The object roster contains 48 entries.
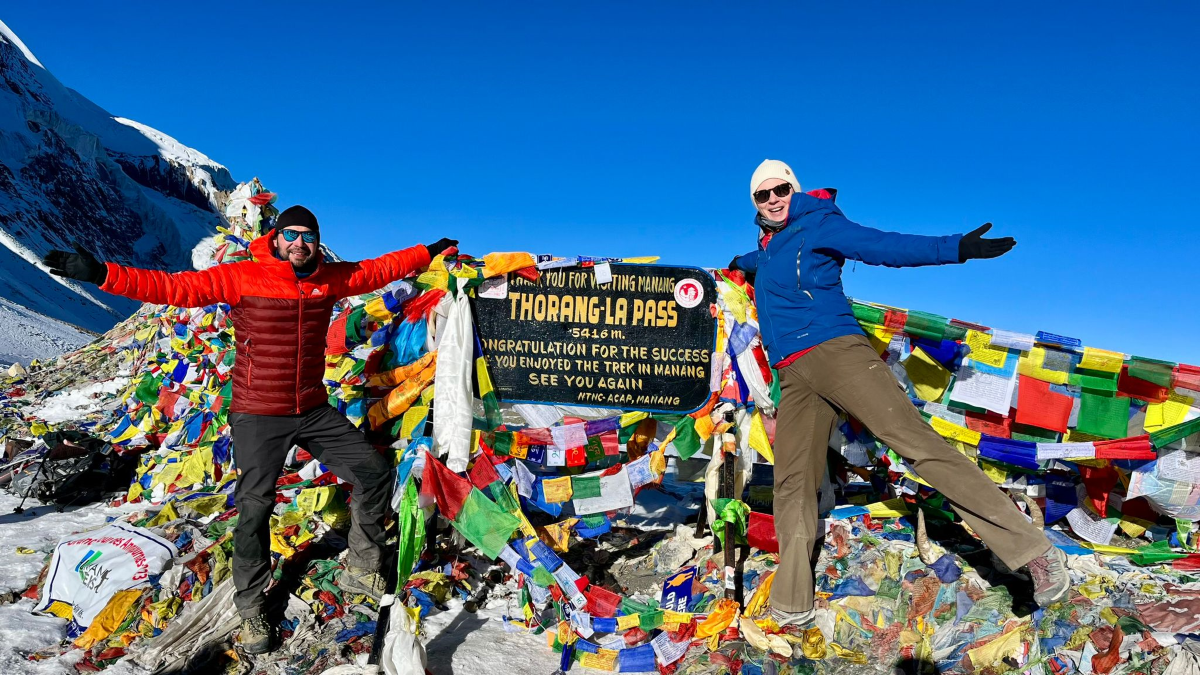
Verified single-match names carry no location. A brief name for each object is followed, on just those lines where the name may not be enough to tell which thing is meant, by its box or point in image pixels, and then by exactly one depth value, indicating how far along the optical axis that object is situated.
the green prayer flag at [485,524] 4.41
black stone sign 4.74
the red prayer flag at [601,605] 4.19
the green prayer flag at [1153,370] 4.19
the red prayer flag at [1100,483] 4.53
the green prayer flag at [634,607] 4.20
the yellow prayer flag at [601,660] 3.99
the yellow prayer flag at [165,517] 5.39
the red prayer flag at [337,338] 5.31
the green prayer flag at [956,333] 4.43
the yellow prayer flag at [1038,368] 4.39
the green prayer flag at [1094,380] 4.29
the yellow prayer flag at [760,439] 4.61
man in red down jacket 4.08
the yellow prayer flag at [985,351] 4.45
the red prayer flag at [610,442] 4.89
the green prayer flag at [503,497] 4.66
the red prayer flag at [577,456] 4.86
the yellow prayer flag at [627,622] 4.08
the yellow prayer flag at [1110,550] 4.29
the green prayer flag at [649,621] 4.11
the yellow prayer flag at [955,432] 4.42
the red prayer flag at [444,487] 4.45
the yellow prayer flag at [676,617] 4.14
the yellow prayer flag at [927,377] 4.63
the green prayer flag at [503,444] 4.84
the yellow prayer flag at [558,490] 4.83
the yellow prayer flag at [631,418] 4.85
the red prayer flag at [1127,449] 4.12
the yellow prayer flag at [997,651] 3.58
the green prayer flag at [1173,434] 4.04
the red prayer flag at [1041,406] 4.40
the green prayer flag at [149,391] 7.54
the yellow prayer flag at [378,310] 5.09
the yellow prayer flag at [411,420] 4.96
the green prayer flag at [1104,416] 4.30
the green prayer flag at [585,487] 4.81
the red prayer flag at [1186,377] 4.14
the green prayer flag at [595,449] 4.88
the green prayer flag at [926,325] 4.44
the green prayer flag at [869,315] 4.50
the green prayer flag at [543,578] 4.30
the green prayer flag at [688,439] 4.73
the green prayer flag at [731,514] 4.37
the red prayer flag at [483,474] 4.66
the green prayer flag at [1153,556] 4.20
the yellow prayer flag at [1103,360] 4.25
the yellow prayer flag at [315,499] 5.20
